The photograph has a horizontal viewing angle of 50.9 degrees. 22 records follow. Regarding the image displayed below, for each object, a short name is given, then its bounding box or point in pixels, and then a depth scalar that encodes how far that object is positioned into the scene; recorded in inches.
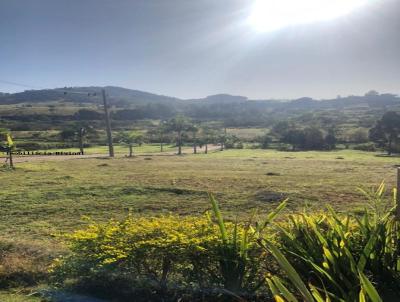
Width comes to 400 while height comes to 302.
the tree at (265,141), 3252.5
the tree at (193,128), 2906.0
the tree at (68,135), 3034.0
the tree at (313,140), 3100.4
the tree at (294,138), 3192.2
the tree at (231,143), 3248.0
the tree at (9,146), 1113.3
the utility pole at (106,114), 1846.7
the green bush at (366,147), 2844.5
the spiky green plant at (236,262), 178.9
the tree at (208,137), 3162.4
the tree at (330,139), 3100.6
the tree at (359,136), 3313.2
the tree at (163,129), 3047.7
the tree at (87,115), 5442.9
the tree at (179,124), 2854.3
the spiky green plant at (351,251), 134.0
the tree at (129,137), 2244.6
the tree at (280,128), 3884.4
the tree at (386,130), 2747.0
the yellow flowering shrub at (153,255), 190.1
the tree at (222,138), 3097.7
